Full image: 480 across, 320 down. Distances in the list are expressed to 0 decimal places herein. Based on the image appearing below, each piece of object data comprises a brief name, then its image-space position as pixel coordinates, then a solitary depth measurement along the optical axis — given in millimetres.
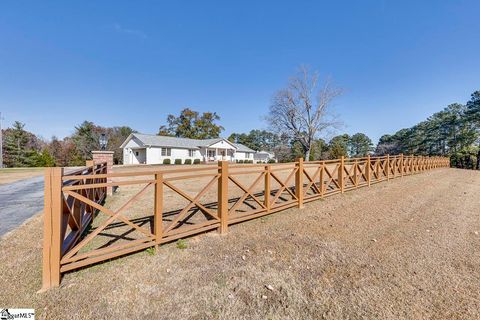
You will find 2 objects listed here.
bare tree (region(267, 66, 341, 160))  28734
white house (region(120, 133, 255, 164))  30453
